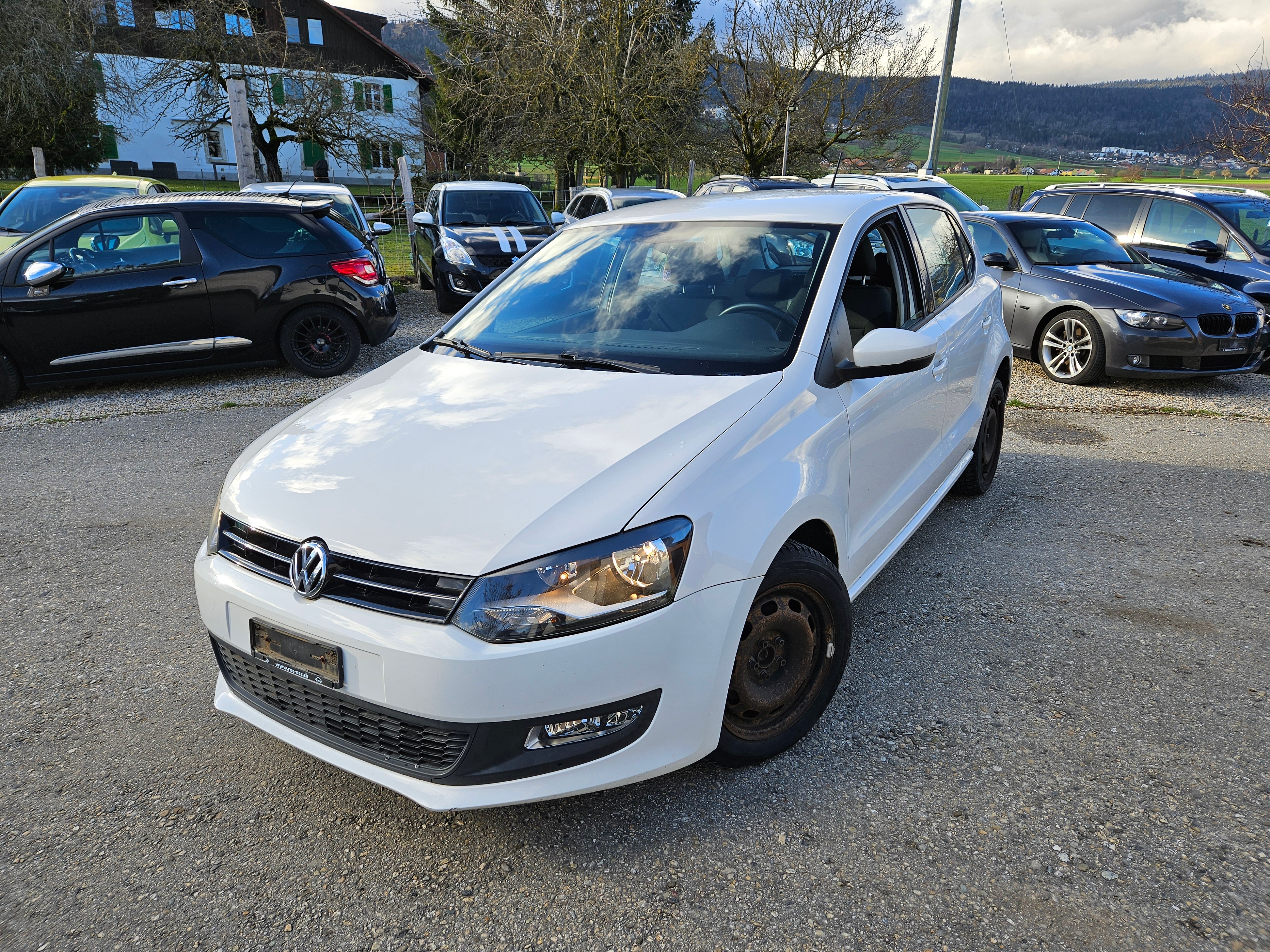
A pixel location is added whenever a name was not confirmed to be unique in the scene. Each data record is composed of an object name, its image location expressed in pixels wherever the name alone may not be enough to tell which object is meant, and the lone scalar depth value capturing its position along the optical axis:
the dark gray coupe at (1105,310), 7.77
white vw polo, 2.11
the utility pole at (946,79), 16.23
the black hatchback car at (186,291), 7.35
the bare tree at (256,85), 22.89
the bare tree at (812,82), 30.64
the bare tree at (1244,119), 17.23
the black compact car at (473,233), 11.42
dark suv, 9.75
